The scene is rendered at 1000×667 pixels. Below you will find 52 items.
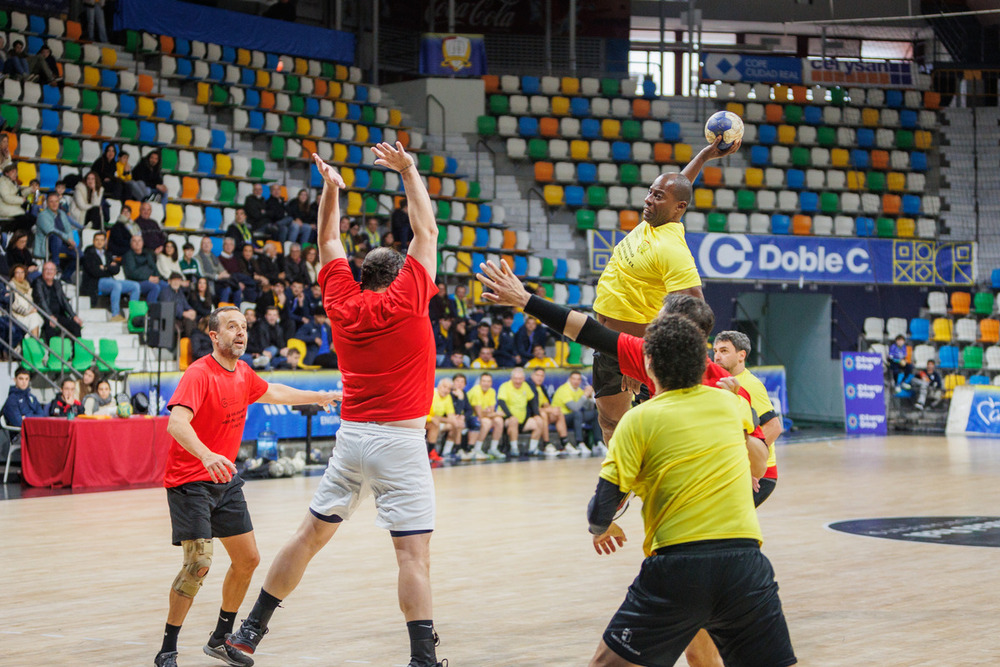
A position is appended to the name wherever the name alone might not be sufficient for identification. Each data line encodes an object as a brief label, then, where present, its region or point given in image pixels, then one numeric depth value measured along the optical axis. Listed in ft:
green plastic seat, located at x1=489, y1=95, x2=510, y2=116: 87.04
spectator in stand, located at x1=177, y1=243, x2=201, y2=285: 58.44
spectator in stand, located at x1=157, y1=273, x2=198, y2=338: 53.91
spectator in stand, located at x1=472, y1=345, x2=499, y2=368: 62.23
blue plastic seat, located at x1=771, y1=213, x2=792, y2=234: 83.92
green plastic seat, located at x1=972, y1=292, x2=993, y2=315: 81.61
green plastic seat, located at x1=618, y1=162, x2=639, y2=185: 84.28
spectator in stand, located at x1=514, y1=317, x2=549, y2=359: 66.13
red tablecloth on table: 43.78
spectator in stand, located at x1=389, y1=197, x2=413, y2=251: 68.95
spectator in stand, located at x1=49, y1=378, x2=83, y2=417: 45.55
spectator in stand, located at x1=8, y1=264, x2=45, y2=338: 49.34
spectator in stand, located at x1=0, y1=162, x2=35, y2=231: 55.01
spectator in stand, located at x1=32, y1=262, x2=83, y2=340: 50.42
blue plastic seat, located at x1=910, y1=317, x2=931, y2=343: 81.49
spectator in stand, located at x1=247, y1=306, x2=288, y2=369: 55.21
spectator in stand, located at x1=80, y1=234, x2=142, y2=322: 55.47
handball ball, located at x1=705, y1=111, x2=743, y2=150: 21.79
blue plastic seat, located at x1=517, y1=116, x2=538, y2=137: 86.33
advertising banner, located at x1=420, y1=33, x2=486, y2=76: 87.45
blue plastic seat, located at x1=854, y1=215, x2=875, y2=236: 85.35
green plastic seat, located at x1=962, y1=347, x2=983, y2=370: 79.56
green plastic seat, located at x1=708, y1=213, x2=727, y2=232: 82.38
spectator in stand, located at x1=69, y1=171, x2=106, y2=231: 58.23
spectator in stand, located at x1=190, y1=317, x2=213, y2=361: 51.13
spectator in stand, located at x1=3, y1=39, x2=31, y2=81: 63.67
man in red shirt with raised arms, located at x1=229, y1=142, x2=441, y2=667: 17.37
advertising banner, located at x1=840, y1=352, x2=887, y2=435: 75.36
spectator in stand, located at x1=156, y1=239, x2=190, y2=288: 57.16
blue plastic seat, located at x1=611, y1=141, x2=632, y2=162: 86.02
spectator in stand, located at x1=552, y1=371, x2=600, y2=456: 62.23
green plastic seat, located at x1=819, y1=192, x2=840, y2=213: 86.51
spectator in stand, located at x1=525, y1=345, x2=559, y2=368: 65.05
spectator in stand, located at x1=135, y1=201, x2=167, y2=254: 57.75
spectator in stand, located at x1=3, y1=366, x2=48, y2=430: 45.11
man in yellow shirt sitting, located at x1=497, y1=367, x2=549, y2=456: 60.03
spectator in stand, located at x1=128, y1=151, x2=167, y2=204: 62.80
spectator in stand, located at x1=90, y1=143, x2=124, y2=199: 60.59
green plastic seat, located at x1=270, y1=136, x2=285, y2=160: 75.51
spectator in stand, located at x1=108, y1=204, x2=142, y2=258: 57.00
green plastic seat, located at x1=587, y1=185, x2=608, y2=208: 83.76
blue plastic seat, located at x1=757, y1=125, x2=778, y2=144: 90.27
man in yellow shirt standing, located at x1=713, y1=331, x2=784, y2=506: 20.11
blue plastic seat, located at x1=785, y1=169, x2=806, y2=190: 88.43
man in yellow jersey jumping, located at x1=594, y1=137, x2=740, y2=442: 20.22
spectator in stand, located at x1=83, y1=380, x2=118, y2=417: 45.68
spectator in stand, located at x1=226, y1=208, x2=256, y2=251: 62.95
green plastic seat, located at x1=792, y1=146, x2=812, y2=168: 88.99
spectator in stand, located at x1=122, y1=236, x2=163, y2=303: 55.93
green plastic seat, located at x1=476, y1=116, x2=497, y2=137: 85.61
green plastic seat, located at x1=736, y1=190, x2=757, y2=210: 85.51
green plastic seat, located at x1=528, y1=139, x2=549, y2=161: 84.89
